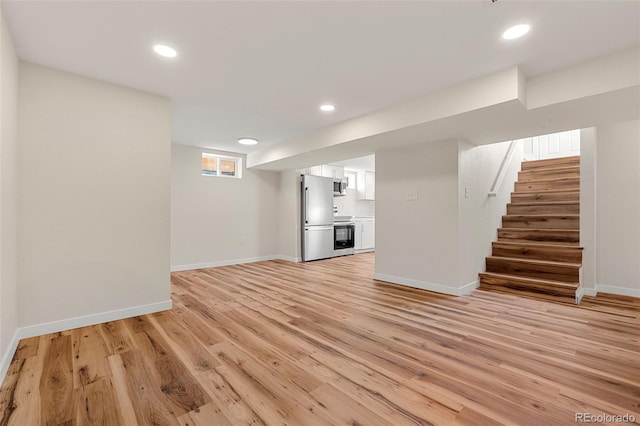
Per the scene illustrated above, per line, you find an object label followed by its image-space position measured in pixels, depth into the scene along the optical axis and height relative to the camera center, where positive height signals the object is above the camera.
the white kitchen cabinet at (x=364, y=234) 7.56 -0.64
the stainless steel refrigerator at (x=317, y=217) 6.01 -0.15
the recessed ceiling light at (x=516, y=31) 1.89 +1.22
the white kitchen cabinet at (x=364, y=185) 8.22 +0.73
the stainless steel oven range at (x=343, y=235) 6.70 -0.59
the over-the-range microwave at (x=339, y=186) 6.92 +0.60
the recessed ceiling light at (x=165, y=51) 2.13 +1.22
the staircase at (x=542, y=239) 3.43 -0.40
